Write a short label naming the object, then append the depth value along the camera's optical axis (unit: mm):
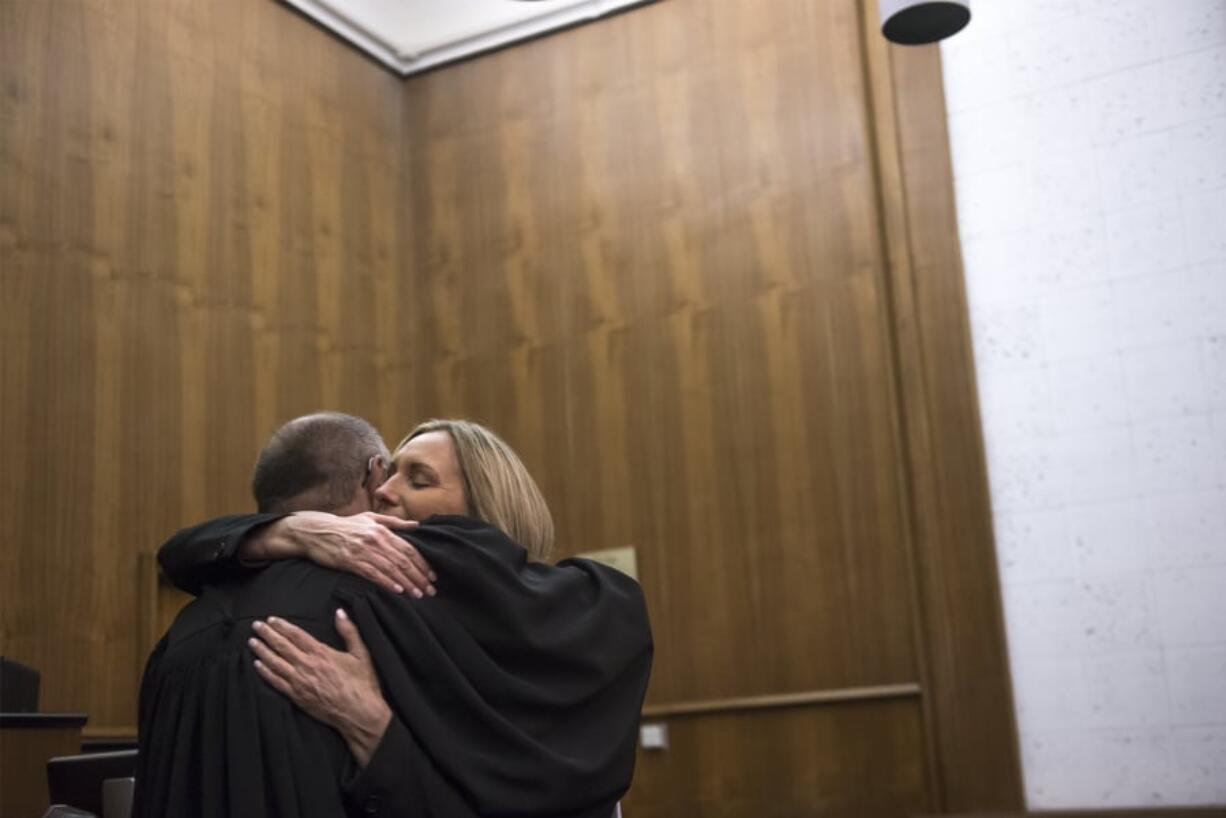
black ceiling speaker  5000
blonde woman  2236
